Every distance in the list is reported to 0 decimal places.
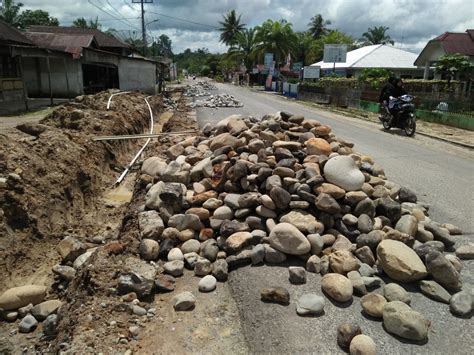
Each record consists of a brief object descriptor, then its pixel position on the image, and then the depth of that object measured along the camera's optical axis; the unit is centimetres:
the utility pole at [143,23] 4272
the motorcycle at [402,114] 1308
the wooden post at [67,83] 2212
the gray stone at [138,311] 351
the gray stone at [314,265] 400
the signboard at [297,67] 4134
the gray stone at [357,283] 362
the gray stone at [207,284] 388
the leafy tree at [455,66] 1927
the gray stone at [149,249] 441
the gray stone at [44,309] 386
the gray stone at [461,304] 332
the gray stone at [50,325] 354
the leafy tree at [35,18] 5788
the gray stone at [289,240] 412
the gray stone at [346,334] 295
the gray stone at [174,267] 415
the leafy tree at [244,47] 6269
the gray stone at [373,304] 329
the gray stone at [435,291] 352
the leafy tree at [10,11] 5059
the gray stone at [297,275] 379
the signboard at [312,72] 3566
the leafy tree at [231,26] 6812
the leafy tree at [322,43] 5051
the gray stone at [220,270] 407
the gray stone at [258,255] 415
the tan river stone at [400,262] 369
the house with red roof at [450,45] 2527
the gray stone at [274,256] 416
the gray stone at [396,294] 343
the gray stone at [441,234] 446
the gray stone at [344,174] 479
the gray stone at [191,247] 448
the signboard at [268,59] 4653
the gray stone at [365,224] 438
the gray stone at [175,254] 435
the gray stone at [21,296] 398
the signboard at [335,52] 3312
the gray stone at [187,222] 480
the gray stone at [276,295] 349
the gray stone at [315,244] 419
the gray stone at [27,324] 372
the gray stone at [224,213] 480
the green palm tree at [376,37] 6744
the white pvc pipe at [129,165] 873
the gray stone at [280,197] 455
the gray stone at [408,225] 435
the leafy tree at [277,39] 4866
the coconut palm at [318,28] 6412
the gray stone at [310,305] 333
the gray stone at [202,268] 414
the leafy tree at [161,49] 6316
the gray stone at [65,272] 451
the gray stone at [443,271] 358
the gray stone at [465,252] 425
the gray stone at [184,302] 357
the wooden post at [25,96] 1733
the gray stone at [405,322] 302
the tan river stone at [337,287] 351
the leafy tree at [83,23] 6588
